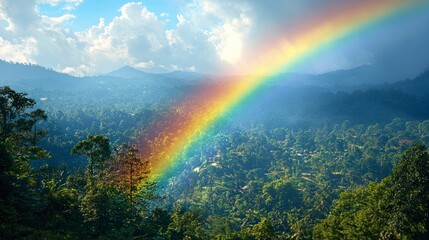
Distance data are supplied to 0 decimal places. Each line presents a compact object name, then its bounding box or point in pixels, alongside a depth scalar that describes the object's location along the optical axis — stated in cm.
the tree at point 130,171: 4209
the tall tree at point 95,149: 4316
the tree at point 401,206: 3100
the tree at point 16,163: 2355
